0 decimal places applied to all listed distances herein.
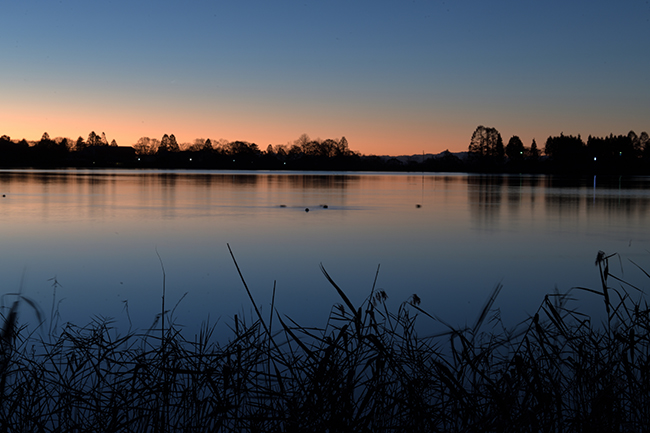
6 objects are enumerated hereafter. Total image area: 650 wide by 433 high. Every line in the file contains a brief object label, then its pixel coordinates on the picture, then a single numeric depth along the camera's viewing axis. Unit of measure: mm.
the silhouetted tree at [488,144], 172625
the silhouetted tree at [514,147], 176000
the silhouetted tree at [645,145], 178750
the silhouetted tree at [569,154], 175625
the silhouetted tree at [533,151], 183000
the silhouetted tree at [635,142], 183000
